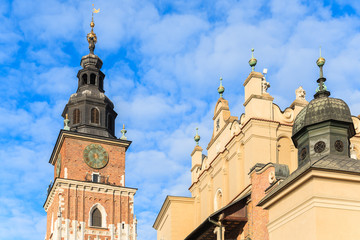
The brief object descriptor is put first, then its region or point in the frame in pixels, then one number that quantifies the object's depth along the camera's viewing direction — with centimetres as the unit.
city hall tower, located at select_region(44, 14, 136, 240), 5588
